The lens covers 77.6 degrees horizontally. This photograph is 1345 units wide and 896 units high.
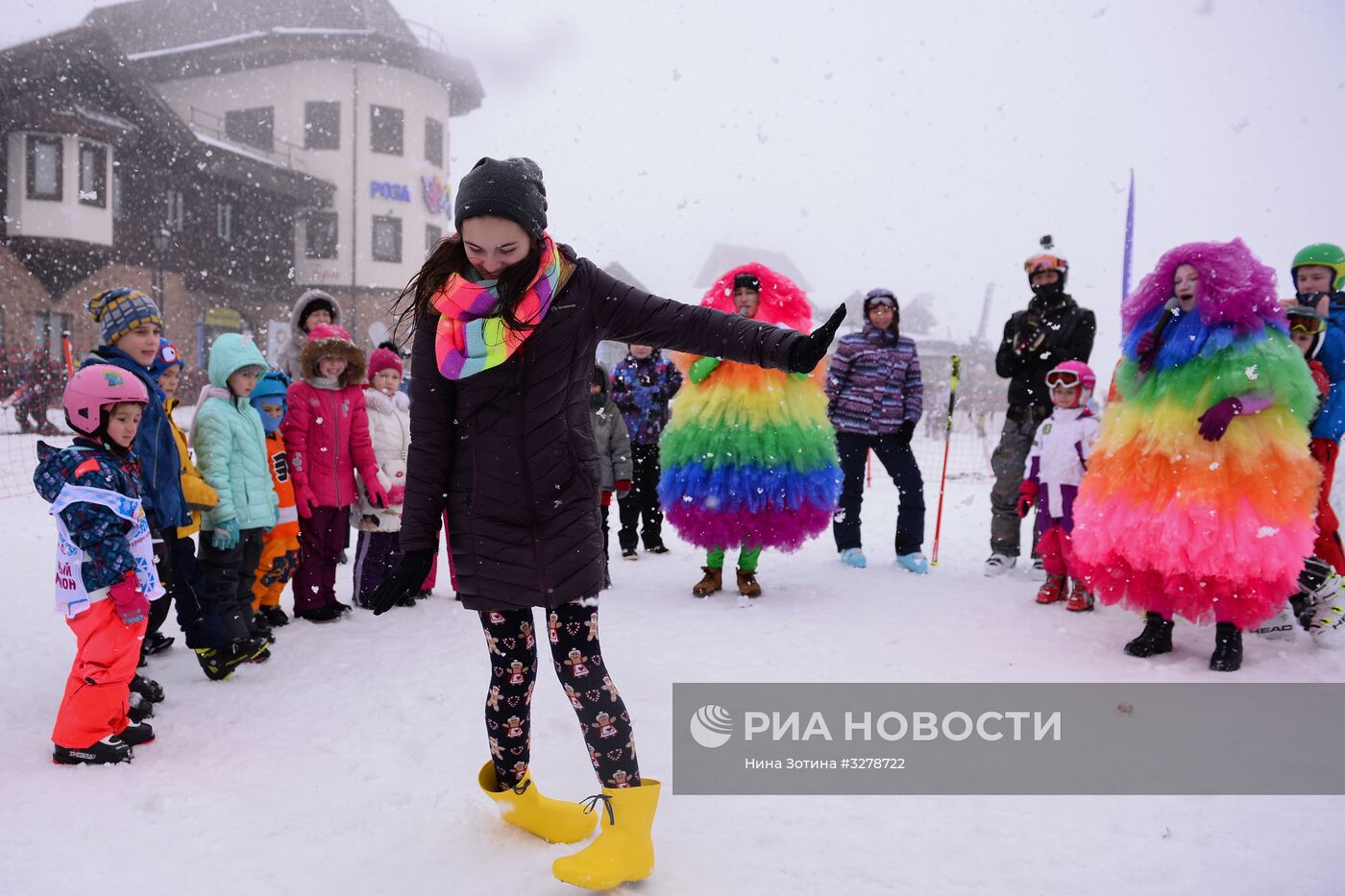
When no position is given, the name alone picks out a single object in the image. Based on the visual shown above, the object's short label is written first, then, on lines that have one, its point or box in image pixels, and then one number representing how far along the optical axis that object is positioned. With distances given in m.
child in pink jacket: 4.91
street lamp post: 18.54
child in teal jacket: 4.04
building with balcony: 22.97
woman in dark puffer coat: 2.22
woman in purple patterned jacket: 6.60
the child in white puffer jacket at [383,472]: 5.33
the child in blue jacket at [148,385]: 3.56
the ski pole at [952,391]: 6.79
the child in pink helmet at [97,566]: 3.02
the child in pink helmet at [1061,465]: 5.37
